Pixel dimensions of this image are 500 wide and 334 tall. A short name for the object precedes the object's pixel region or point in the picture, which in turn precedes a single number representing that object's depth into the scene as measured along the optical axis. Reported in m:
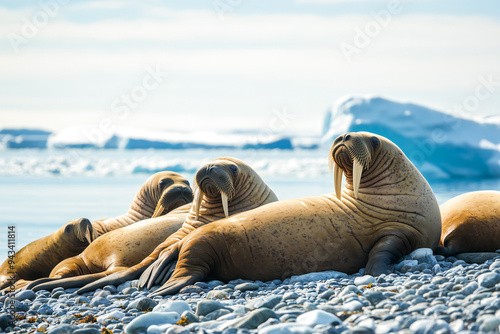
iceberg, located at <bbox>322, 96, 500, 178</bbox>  28.16
